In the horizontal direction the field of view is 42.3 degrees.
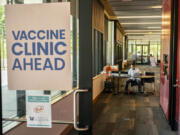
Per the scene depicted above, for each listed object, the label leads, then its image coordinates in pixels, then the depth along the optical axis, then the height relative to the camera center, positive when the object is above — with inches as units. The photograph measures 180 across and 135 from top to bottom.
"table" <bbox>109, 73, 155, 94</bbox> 334.9 -28.4
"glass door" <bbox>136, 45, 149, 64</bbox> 1143.0 +14.3
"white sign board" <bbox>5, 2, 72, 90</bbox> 75.2 +3.8
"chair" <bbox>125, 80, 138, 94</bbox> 346.0 -53.2
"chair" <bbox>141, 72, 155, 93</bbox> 347.9 -33.5
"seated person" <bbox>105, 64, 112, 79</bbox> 358.7 -21.7
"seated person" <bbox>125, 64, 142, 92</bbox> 333.4 -27.3
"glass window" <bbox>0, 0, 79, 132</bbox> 80.0 -16.4
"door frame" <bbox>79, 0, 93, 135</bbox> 71.3 +1.0
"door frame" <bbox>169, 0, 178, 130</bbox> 184.4 -5.0
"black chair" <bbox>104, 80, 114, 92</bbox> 367.6 -45.8
